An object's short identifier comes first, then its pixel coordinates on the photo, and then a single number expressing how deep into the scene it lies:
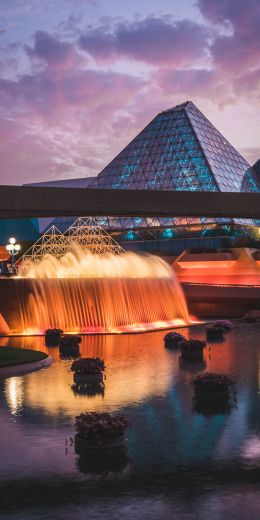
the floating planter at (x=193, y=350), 24.63
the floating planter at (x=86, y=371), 19.99
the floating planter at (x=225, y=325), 38.12
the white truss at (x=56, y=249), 78.34
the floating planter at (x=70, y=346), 26.83
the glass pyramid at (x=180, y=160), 94.56
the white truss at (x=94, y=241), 81.94
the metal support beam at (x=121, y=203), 34.09
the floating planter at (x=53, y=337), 31.44
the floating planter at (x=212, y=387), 17.22
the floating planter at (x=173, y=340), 29.11
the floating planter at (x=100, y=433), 12.54
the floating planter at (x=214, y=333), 32.62
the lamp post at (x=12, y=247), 49.22
